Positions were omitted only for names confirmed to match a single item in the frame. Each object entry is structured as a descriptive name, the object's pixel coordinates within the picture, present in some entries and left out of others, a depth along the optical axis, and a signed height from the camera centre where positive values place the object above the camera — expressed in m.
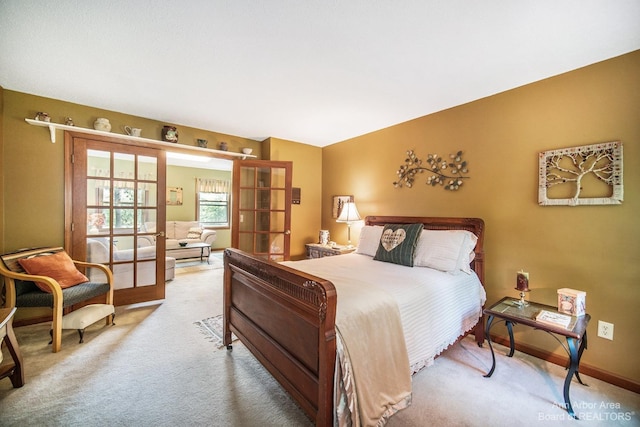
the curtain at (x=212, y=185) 7.34 +0.73
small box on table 1.82 -0.65
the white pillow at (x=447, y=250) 2.23 -0.35
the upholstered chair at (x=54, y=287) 2.21 -0.77
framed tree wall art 1.87 +0.31
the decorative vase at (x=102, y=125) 2.91 +0.98
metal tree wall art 2.75 +0.50
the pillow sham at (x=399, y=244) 2.43 -0.32
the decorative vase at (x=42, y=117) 2.67 +0.97
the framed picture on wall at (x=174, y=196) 6.82 +0.36
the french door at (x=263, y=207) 3.89 +0.05
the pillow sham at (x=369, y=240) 2.93 -0.34
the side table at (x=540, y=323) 1.57 -0.75
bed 1.23 -0.73
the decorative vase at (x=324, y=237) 4.05 -0.43
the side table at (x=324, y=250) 3.57 -0.57
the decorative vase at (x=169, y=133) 3.36 +1.02
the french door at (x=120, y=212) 2.95 -0.05
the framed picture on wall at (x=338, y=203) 4.08 +0.14
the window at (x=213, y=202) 7.38 +0.23
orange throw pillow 2.37 -0.60
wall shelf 2.71 +0.88
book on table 1.67 -0.73
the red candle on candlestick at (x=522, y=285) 2.02 -0.58
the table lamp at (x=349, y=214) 3.65 -0.04
